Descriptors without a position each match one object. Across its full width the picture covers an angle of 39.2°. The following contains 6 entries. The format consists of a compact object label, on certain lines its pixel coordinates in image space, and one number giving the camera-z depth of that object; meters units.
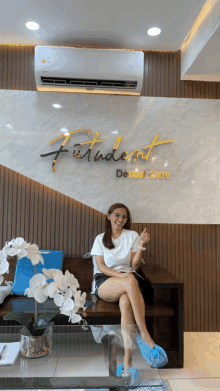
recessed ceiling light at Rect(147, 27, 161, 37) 3.19
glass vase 1.55
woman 2.46
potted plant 1.42
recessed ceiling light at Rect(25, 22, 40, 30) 3.12
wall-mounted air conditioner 3.37
